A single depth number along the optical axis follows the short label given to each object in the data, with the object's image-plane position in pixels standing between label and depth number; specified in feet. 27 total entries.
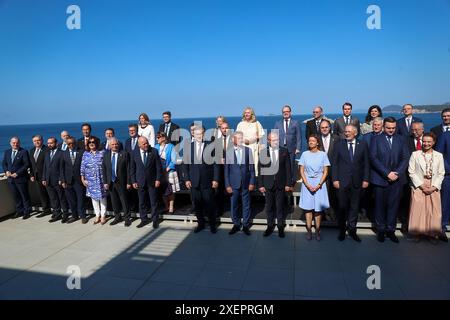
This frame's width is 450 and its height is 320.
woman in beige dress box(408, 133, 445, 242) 14.10
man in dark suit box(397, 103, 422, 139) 17.93
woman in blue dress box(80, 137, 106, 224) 18.43
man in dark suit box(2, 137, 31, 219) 20.39
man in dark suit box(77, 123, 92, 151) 19.46
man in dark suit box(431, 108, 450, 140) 15.47
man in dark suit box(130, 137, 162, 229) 17.70
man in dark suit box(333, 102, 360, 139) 19.31
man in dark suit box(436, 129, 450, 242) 15.02
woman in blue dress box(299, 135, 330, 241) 14.92
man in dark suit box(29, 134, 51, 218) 20.58
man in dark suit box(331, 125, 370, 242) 14.79
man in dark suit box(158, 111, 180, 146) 22.39
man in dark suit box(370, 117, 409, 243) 14.62
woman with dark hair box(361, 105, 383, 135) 18.21
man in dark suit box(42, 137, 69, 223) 19.77
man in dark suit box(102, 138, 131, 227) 18.26
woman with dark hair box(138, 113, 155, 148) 21.52
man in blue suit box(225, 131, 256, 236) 16.24
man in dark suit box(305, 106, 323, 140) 19.15
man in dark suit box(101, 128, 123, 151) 18.93
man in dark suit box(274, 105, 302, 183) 19.56
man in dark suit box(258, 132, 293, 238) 15.49
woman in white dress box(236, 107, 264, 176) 18.84
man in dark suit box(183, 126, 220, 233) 16.72
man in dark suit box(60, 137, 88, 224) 19.16
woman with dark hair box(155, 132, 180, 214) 19.17
